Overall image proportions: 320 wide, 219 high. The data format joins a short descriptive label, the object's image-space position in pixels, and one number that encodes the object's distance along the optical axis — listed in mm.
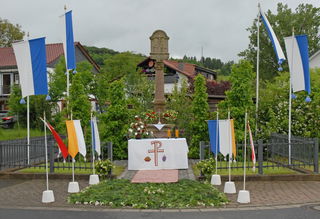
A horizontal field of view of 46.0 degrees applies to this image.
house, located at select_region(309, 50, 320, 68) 42028
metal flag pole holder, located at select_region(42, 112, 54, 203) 8734
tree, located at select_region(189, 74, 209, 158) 15867
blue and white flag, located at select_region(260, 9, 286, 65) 14359
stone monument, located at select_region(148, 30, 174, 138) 18125
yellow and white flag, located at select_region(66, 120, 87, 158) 9531
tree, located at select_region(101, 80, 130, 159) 15844
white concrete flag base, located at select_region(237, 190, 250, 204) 8586
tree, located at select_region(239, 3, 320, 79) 45125
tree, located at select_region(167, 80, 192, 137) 18100
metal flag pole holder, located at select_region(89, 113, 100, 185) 10709
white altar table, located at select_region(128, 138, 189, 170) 12664
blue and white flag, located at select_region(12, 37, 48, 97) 12797
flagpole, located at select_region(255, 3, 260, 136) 15922
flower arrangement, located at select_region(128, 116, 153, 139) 15219
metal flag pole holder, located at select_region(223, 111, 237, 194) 9633
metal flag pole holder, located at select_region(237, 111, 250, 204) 8586
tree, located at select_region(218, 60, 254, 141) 14766
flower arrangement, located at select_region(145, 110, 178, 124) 17797
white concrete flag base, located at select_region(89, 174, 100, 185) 10705
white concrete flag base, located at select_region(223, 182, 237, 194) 9632
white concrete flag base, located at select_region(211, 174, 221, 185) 10664
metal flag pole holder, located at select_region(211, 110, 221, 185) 10664
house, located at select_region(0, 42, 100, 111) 43331
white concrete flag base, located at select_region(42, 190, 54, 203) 8734
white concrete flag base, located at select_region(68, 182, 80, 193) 9766
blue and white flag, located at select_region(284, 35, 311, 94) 12688
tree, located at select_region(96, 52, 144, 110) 57000
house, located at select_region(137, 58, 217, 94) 52100
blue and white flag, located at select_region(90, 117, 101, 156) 10883
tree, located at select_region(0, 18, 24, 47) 50281
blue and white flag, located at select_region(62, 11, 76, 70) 15250
